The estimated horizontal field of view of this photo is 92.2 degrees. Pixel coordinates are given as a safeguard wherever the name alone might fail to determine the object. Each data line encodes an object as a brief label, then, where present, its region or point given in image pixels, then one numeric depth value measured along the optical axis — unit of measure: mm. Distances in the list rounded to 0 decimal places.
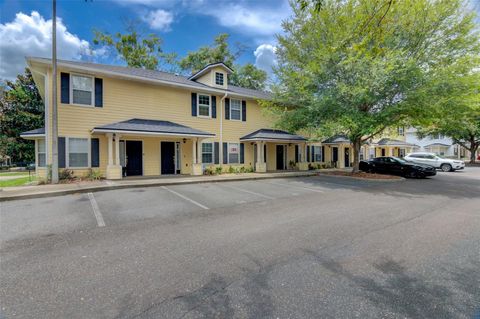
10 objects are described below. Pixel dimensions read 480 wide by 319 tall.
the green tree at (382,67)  11336
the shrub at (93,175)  11359
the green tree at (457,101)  11211
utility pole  10070
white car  20266
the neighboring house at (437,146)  40844
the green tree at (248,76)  29891
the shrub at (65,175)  10838
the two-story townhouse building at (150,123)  11422
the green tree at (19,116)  23641
